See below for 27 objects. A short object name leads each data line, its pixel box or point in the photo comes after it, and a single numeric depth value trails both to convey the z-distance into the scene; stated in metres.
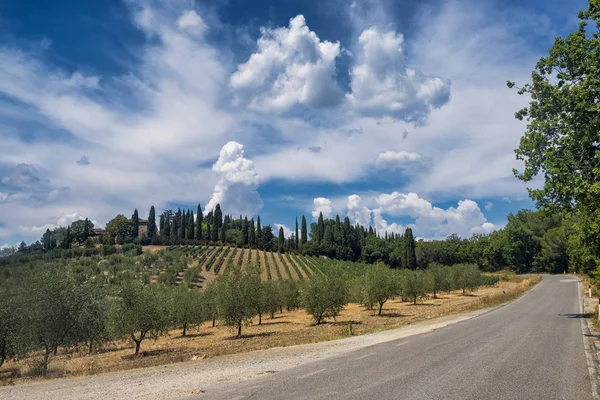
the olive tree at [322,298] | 46.44
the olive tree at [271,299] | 61.97
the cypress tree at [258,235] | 176.00
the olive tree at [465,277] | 82.31
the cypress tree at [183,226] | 173.62
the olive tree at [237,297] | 42.22
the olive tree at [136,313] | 34.19
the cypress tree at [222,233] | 179.60
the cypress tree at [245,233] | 176.82
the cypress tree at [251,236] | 175.43
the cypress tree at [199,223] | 174.38
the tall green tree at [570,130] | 21.69
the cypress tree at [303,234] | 184.86
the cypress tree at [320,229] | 183.59
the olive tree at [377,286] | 56.59
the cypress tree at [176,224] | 180.45
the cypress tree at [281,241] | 178.38
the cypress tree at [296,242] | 186.68
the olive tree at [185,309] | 50.60
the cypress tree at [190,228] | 174.00
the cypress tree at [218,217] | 185.20
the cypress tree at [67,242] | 149.62
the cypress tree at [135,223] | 178.74
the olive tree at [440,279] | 80.26
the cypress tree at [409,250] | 159.38
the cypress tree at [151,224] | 172.71
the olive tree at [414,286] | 68.69
